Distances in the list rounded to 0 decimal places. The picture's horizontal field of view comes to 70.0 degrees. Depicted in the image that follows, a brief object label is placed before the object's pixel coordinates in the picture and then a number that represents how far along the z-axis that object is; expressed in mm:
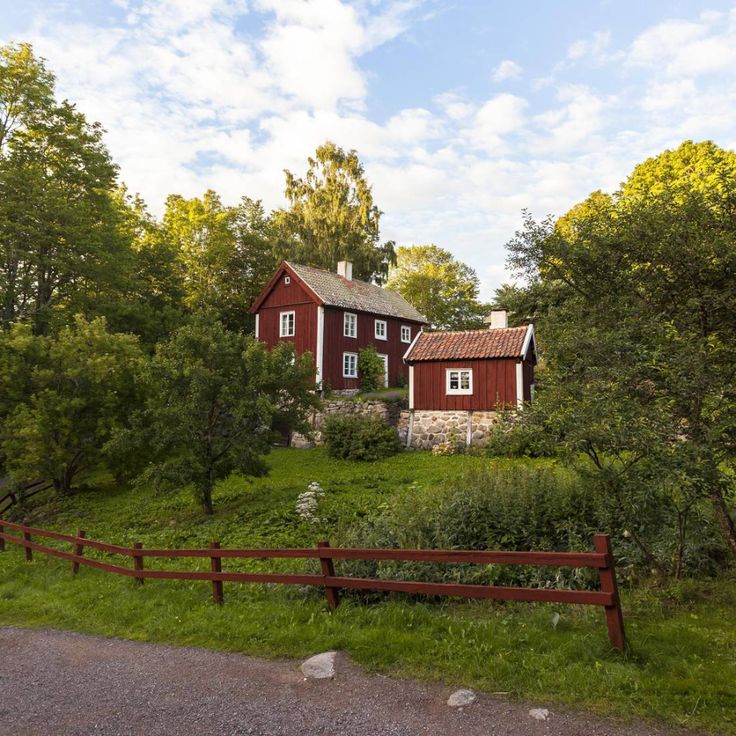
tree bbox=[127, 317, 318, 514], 14759
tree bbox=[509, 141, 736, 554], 6809
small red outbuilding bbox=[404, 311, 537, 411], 22625
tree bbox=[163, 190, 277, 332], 40656
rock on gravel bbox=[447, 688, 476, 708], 4820
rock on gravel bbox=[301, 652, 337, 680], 5543
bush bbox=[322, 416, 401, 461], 21812
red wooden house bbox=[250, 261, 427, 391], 29219
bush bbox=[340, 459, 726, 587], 7895
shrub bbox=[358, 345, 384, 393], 31234
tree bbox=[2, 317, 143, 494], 18172
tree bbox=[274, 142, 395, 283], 40344
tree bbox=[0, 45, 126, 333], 26000
